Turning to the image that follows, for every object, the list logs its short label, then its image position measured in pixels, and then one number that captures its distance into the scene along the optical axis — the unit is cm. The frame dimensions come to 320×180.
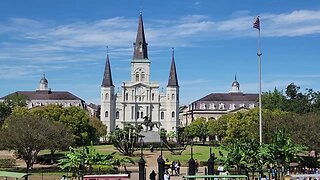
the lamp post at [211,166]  3400
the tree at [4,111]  11156
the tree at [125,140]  6735
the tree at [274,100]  9862
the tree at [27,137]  4409
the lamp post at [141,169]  3372
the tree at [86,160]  3328
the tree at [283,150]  3403
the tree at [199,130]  12466
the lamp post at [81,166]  3264
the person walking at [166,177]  3571
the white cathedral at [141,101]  14350
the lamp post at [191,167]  3531
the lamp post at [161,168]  3466
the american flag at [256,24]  4275
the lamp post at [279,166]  3335
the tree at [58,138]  4597
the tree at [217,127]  10148
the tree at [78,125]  6359
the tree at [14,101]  11631
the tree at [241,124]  6769
